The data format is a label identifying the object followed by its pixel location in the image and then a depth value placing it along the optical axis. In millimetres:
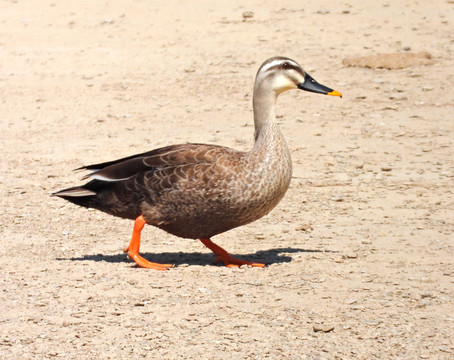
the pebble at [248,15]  31687
